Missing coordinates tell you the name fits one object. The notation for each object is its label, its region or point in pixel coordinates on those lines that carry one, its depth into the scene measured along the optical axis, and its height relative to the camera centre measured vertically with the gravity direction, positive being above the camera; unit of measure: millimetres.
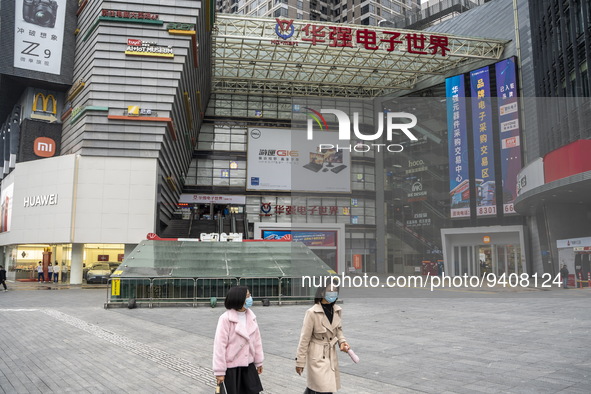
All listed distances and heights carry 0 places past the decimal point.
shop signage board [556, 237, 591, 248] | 21045 +586
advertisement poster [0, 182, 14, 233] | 35556 +3887
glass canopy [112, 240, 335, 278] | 18938 -132
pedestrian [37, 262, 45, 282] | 32797 -1050
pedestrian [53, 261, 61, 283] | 32062 -889
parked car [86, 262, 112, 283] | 30500 -982
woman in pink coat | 4895 -907
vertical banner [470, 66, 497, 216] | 20359 +4370
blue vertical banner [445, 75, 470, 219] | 19047 +3852
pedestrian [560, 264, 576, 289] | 22344 -872
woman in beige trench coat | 5141 -919
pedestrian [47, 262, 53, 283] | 32312 -898
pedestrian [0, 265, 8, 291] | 25086 -883
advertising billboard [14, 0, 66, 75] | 31500 +14267
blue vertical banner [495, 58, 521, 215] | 24219 +6407
